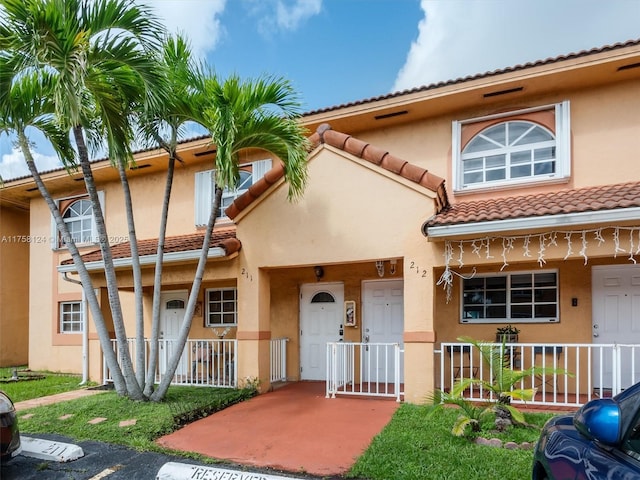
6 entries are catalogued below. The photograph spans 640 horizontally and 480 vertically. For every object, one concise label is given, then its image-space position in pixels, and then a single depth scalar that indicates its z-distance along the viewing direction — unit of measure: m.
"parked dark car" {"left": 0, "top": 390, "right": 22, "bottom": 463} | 4.59
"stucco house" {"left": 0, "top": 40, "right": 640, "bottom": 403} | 7.00
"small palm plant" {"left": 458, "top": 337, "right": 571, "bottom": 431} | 5.53
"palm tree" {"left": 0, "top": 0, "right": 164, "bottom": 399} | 5.97
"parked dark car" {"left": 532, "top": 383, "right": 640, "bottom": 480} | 2.14
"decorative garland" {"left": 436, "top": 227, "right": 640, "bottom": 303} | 6.14
